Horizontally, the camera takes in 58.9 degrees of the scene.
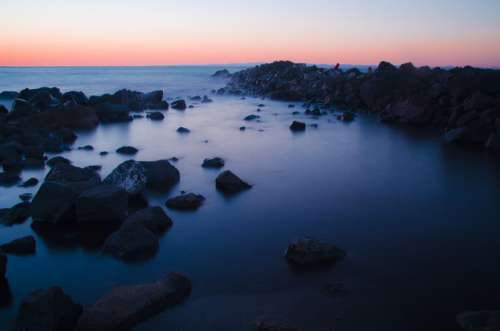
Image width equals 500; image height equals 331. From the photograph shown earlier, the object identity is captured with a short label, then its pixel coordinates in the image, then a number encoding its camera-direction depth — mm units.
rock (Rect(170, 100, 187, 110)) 36425
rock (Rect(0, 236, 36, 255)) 8398
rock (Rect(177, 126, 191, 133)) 23569
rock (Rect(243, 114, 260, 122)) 28712
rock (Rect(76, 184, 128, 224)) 9547
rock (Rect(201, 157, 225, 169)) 15188
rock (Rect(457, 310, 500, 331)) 5586
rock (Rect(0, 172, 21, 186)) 12823
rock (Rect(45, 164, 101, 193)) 11570
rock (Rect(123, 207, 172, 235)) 9148
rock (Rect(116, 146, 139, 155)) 17875
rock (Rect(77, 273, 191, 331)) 5773
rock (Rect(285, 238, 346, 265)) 7820
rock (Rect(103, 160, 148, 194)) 11258
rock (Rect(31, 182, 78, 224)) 9645
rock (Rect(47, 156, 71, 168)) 15012
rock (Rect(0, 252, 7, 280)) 7238
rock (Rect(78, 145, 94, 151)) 18625
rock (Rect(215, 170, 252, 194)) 12320
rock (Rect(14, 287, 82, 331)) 5480
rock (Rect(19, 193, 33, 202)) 11373
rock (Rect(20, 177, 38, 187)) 12625
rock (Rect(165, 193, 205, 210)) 10867
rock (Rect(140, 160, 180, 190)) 12555
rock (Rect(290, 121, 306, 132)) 24156
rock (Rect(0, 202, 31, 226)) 9812
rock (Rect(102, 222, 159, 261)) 8117
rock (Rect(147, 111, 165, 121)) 29119
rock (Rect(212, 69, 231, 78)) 104275
